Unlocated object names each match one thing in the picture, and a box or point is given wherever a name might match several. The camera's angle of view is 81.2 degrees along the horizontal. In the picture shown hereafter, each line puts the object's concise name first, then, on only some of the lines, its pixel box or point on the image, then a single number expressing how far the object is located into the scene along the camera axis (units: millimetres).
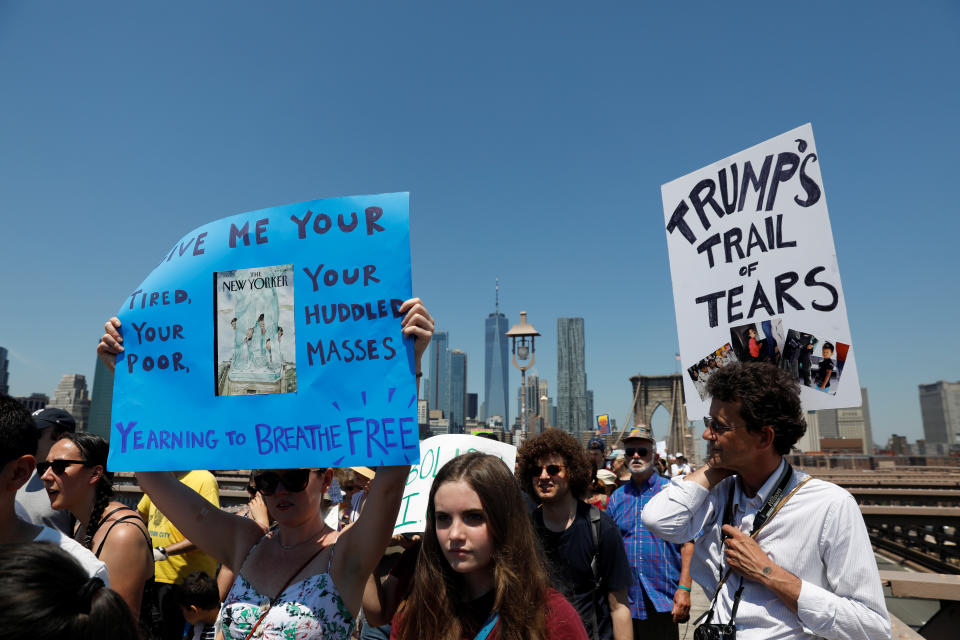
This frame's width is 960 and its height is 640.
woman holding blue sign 1959
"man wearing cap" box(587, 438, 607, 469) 7641
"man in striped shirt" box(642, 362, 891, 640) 1847
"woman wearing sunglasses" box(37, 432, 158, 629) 2389
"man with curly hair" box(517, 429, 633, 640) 3111
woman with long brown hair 1760
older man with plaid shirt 4133
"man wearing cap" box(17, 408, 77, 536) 3260
